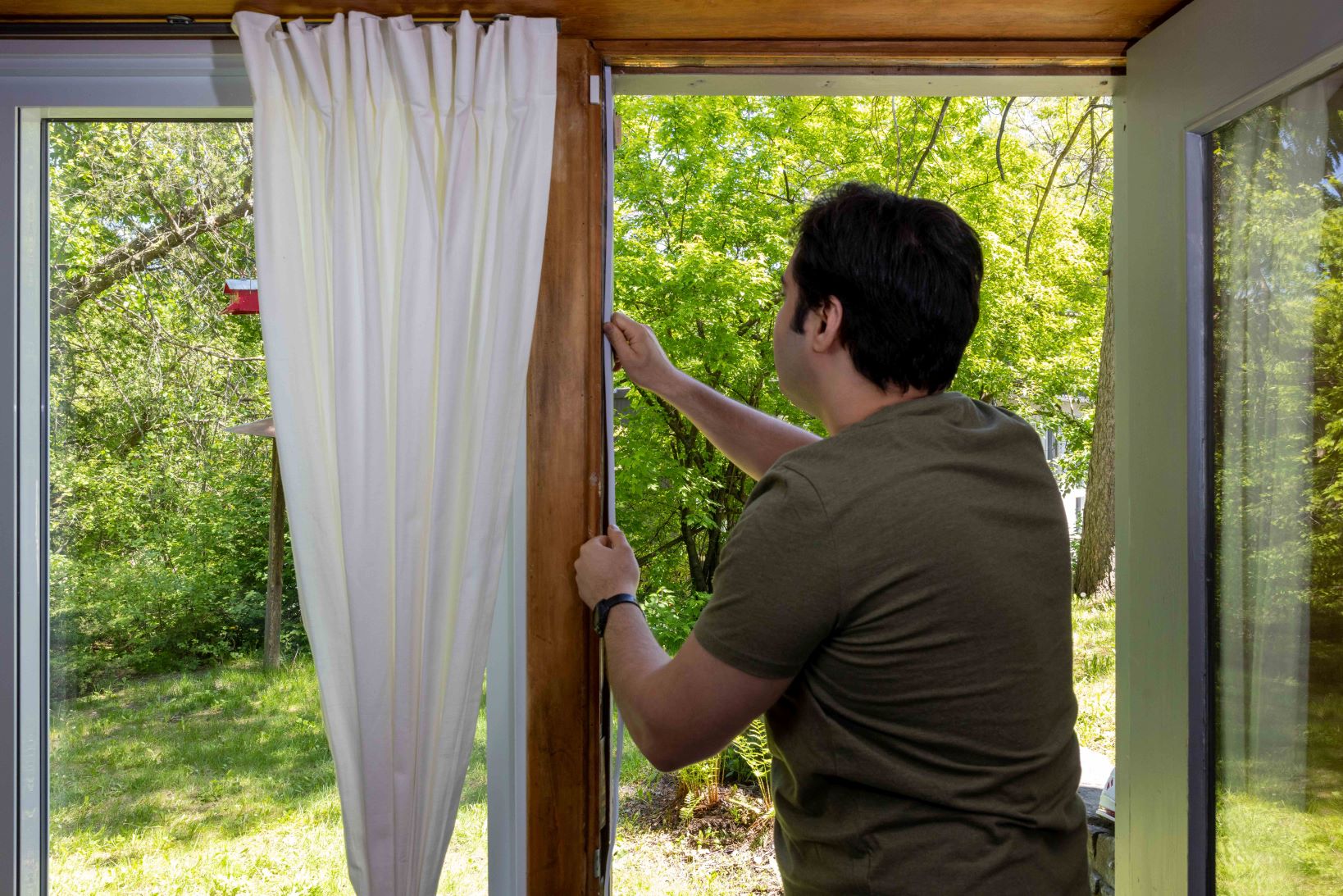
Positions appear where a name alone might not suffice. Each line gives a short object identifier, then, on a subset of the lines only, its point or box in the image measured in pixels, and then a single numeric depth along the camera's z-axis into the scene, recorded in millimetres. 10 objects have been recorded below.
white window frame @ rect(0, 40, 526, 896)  1457
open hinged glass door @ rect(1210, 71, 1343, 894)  1106
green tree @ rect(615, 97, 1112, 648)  5578
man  964
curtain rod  1431
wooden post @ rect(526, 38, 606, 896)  1434
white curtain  1296
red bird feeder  1558
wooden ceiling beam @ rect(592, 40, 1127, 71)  1456
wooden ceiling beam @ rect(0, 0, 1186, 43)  1316
